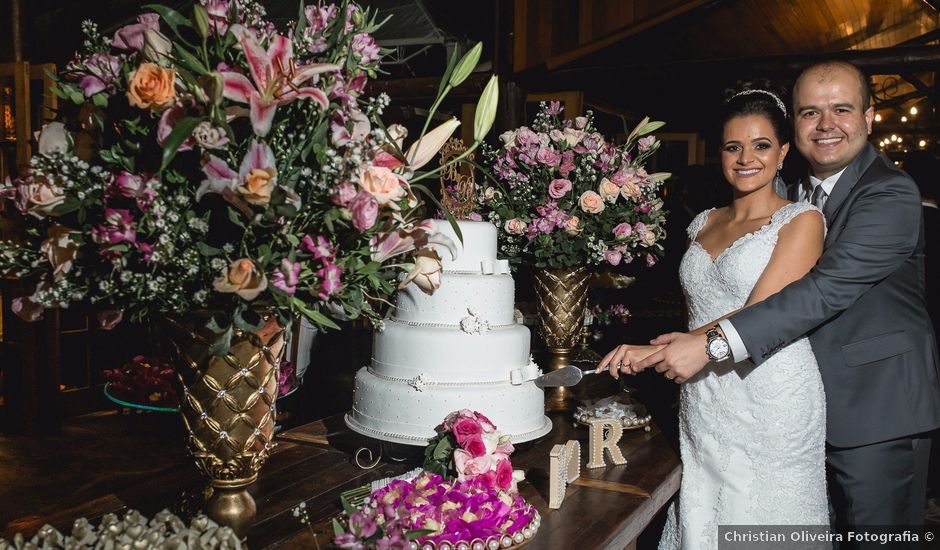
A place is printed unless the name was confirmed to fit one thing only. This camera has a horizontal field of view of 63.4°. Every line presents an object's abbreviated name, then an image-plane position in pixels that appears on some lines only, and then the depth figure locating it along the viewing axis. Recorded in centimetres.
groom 212
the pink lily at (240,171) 124
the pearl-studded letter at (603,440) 213
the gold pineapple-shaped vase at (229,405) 144
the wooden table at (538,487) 165
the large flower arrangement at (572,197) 276
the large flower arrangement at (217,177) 125
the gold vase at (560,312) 283
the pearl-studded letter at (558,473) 179
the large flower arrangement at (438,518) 132
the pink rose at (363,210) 129
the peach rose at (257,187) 123
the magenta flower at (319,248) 131
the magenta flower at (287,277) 127
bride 221
